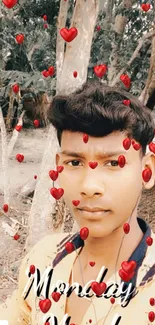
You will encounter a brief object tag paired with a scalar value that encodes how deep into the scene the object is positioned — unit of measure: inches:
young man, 35.1
